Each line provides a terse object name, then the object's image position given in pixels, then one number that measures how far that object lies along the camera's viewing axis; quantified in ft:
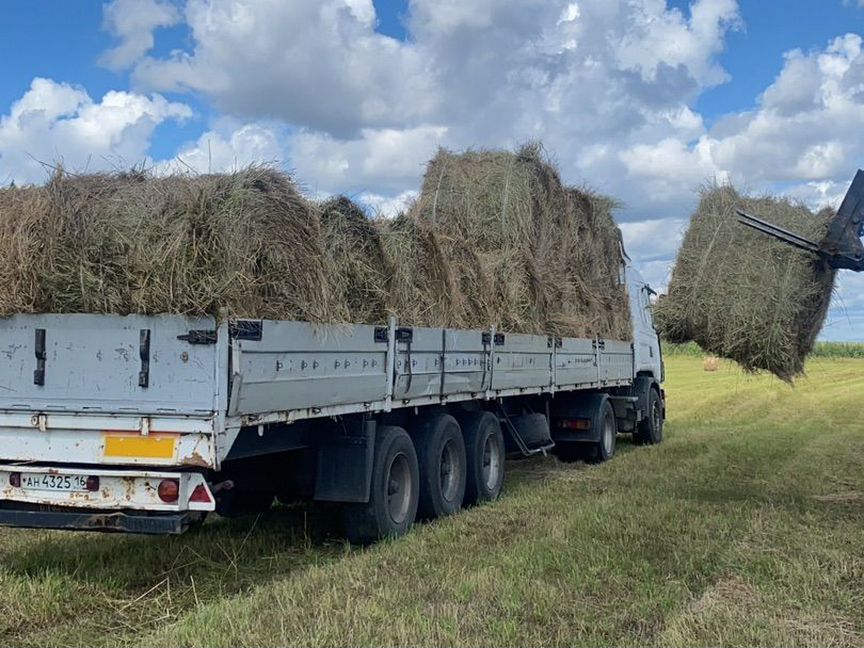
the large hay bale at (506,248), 28.58
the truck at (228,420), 18.70
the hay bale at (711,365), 127.34
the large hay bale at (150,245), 19.03
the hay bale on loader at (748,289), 29.30
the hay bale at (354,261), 23.38
